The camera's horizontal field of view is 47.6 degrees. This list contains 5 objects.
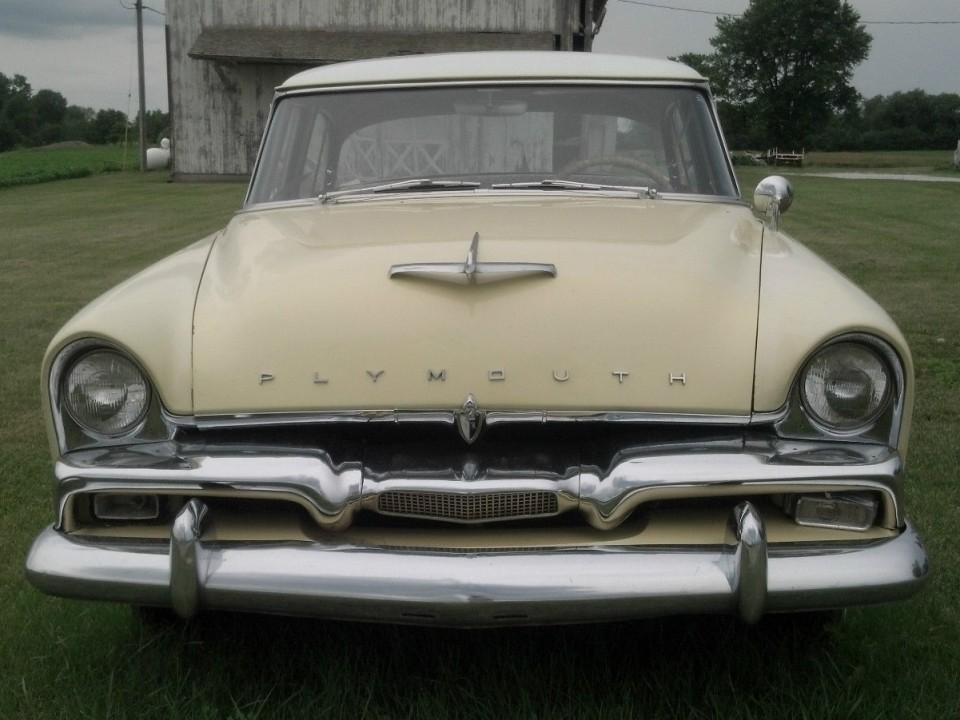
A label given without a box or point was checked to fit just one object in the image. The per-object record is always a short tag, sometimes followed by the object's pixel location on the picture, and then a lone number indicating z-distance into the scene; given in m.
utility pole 29.42
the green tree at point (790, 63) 55.44
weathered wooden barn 20.28
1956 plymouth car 2.10
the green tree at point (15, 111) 68.50
